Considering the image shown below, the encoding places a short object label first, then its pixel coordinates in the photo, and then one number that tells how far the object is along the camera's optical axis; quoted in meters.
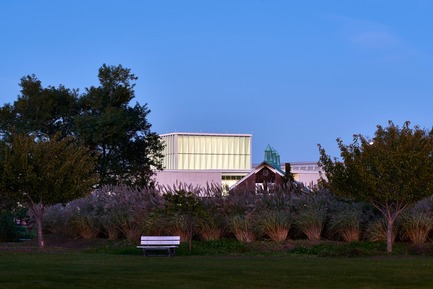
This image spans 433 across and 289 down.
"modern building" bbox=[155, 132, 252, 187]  127.44
